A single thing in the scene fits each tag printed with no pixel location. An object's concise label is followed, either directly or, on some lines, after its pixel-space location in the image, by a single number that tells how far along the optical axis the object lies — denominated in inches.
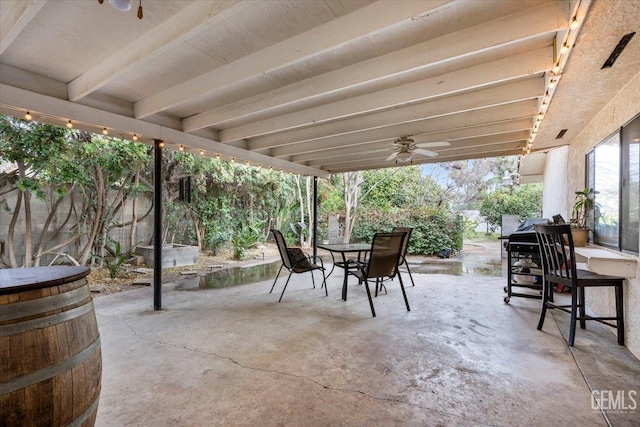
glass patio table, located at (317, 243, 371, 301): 157.1
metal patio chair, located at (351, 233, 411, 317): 134.2
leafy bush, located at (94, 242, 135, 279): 203.5
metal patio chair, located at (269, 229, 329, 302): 162.6
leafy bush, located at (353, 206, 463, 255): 331.9
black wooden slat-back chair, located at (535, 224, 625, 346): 100.7
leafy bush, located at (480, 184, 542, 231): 465.4
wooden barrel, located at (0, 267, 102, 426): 41.3
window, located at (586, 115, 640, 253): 96.6
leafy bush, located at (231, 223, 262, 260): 300.5
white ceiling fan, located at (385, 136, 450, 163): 156.5
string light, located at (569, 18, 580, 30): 63.7
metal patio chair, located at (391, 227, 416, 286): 175.3
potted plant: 129.5
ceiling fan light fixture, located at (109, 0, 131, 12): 52.4
